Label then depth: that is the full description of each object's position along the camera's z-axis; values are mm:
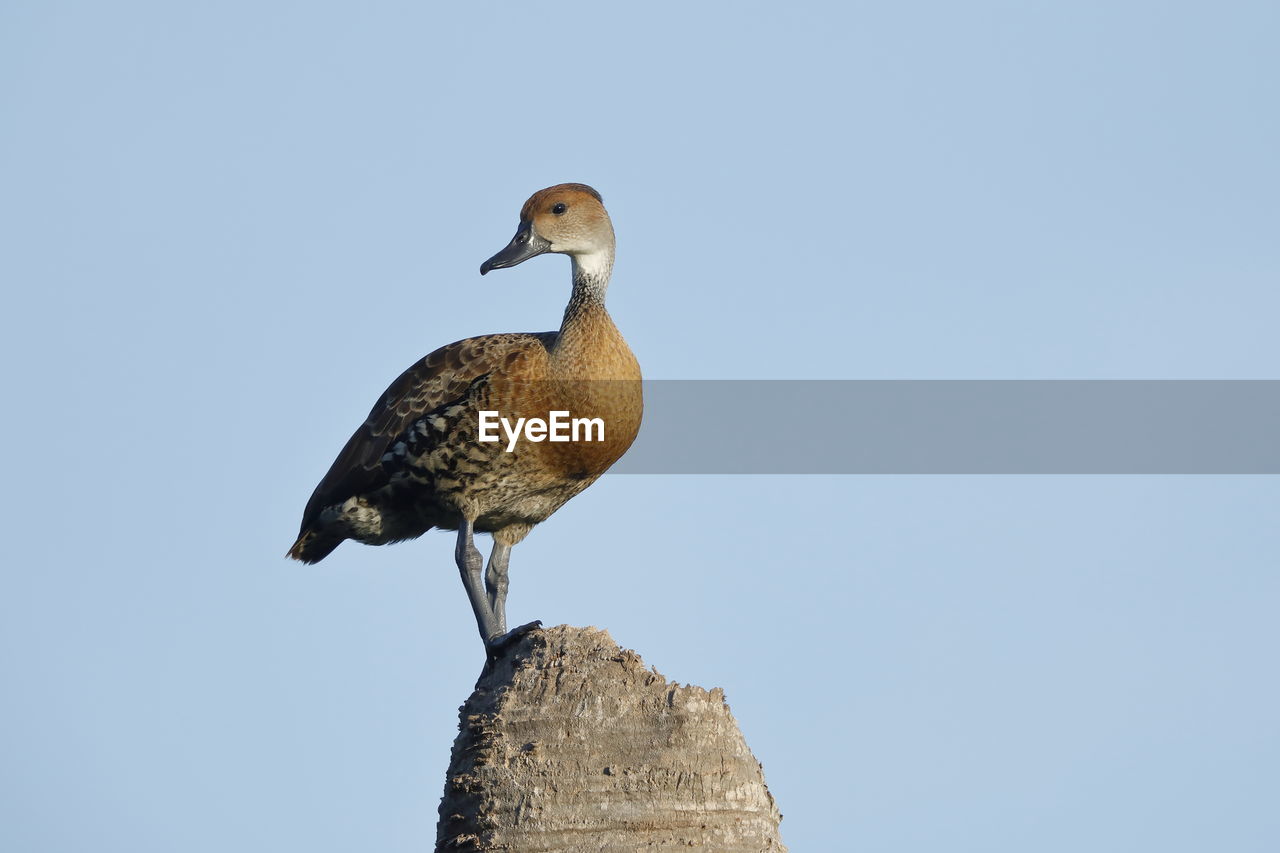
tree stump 17844
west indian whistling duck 23844
